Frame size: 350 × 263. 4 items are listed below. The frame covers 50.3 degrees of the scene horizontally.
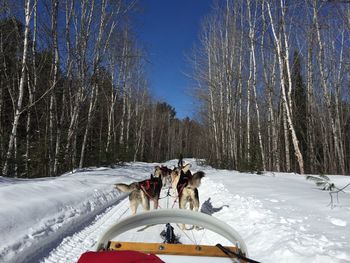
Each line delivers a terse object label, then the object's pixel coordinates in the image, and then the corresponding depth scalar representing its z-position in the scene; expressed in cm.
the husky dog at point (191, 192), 762
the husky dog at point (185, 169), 941
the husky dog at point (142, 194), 795
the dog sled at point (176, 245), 297
